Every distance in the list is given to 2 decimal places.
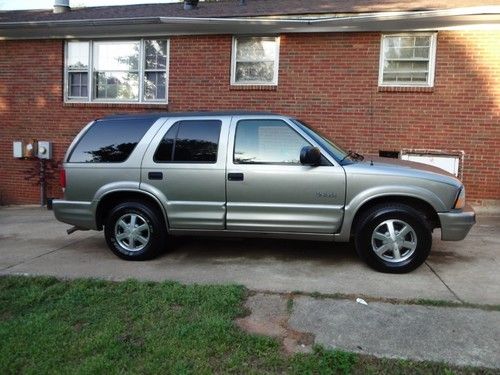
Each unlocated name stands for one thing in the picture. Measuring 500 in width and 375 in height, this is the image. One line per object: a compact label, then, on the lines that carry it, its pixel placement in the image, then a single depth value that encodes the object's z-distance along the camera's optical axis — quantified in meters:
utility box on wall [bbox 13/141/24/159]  10.18
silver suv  4.93
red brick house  8.46
